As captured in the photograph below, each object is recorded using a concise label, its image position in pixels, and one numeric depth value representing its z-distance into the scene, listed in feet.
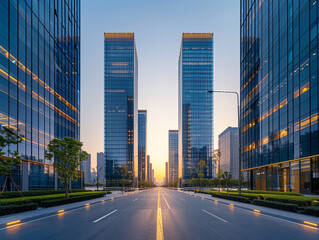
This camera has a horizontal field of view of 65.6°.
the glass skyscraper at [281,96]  99.91
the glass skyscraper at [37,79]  107.86
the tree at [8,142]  56.28
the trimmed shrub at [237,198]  82.43
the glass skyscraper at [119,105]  457.27
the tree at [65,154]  104.06
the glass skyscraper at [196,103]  530.68
